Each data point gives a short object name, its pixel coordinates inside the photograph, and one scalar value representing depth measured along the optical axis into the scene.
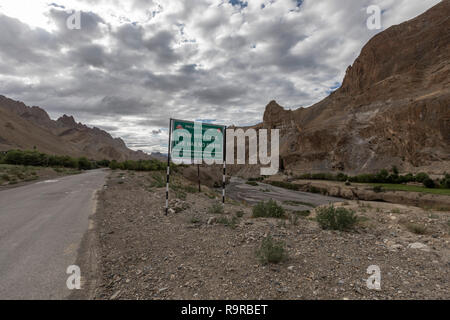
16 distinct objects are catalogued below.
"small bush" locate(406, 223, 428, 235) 6.81
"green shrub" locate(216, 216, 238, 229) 6.84
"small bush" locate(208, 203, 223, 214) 9.24
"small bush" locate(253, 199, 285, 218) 8.73
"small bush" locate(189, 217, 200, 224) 7.42
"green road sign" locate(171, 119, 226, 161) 9.12
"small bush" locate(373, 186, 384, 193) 36.25
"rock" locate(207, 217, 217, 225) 7.28
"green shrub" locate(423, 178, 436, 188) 31.92
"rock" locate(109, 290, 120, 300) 3.18
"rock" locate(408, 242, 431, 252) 4.99
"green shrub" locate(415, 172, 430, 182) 33.59
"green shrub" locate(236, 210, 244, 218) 8.74
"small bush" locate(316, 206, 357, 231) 6.91
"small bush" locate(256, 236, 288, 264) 4.01
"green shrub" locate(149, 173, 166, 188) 17.10
